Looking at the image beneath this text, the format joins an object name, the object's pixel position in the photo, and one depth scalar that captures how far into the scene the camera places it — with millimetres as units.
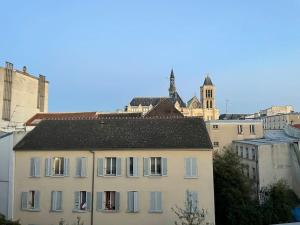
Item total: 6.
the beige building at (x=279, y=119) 121444
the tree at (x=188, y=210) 28844
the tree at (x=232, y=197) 33219
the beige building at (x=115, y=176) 29959
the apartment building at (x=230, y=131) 64188
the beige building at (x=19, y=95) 52594
